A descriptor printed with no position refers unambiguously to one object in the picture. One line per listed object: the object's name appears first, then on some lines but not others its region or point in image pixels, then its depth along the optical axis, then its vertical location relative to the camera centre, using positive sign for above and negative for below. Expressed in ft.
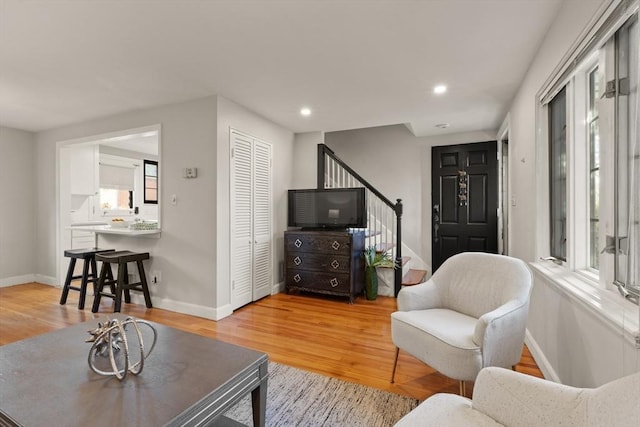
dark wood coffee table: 3.35 -2.14
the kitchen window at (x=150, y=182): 20.12 +2.11
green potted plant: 12.82 -2.20
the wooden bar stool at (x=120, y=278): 10.70 -2.32
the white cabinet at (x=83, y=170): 15.15 +2.22
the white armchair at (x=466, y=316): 5.16 -2.08
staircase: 13.32 -0.48
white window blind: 17.66 +2.18
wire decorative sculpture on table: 3.95 -1.95
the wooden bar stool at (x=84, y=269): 11.53 -2.15
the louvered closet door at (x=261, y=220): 12.47 -0.27
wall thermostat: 10.75 +1.43
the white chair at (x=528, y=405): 2.64 -1.94
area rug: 5.40 -3.59
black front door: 14.52 +0.68
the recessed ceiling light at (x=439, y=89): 9.56 +3.89
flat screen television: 13.00 +0.23
